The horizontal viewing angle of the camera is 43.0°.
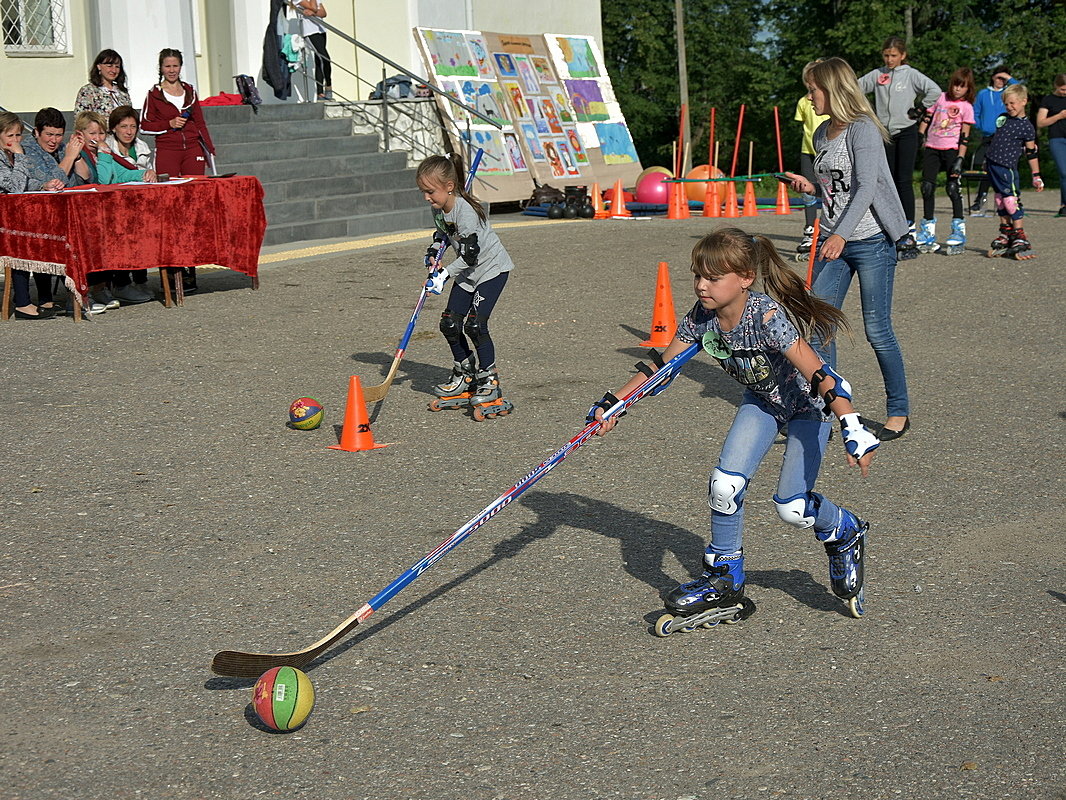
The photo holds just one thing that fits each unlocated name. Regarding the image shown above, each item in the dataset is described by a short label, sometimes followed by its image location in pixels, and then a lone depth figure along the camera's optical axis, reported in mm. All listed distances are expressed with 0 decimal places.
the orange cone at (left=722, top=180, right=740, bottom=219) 21078
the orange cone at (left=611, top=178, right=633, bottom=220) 20266
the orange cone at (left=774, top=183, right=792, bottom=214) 21359
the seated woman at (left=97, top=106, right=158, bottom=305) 12320
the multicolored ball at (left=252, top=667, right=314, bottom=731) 4070
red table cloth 11141
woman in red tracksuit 13758
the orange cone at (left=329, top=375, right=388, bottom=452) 7457
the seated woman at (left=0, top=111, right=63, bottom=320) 11266
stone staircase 16953
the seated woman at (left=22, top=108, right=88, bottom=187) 11547
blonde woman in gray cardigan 7250
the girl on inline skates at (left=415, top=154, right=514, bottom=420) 7945
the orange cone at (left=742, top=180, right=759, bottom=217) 21125
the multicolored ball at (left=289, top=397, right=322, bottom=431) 7809
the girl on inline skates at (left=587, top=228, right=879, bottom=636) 4621
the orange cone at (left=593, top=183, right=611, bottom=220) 20453
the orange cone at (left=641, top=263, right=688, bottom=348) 10352
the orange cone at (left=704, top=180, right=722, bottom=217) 20484
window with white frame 18062
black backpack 17969
